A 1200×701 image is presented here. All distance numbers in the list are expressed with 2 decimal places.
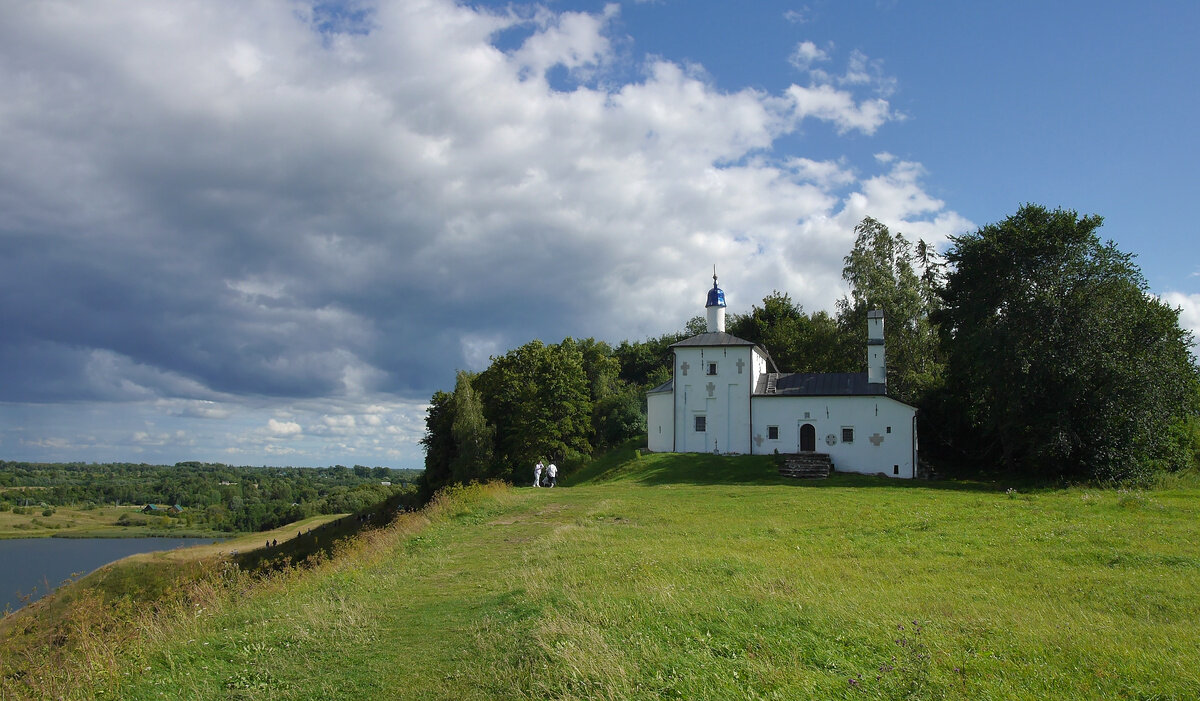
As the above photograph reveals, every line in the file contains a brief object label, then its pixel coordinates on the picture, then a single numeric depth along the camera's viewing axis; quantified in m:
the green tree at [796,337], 48.25
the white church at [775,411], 37.00
